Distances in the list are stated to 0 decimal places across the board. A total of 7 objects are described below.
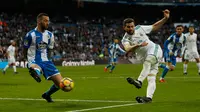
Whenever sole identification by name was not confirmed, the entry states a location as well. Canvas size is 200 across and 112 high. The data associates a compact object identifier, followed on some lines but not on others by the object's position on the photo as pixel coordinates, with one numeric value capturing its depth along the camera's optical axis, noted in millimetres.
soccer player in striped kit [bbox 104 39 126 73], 34222
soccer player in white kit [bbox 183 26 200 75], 27281
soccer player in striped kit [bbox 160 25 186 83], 21875
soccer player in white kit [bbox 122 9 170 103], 11789
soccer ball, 11156
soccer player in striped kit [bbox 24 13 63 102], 11977
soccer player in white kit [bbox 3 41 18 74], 33500
